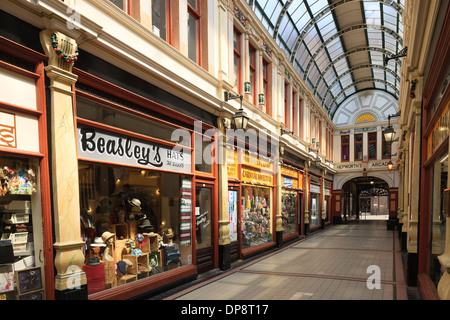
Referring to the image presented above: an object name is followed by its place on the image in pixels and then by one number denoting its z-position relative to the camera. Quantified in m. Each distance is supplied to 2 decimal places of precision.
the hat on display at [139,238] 5.72
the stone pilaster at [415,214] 5.94
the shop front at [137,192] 4.67
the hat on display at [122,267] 5.19
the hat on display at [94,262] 4.64
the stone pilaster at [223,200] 7.77
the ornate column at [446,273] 2.95
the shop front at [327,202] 20.98
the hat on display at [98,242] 4.80
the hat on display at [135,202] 5.65
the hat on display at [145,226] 5.83
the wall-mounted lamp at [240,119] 7.67
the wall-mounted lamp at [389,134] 11.05
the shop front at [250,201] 8.80
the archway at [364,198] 26.36
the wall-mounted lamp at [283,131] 11.97
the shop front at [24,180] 3.58
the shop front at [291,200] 12.56
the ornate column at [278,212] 11.47
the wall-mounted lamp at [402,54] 7.31
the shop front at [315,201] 16.66
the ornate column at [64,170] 3.90
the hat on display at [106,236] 5.00
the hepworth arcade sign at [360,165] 22.80
